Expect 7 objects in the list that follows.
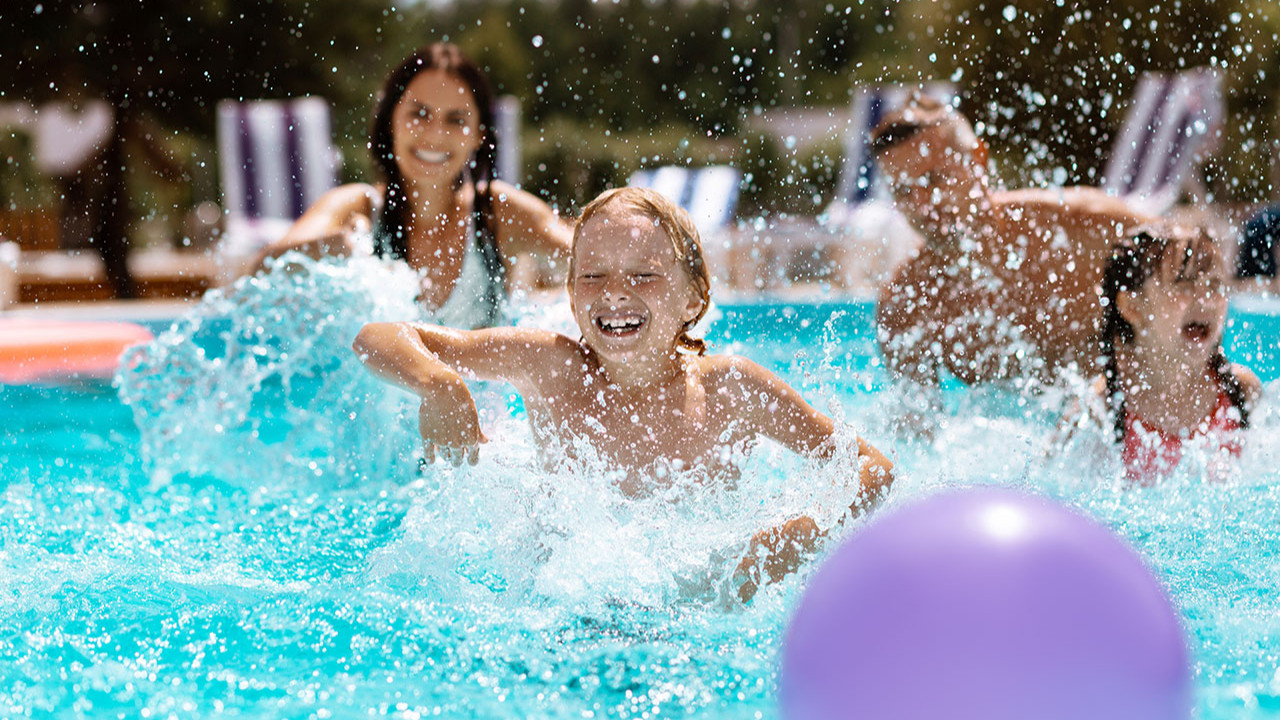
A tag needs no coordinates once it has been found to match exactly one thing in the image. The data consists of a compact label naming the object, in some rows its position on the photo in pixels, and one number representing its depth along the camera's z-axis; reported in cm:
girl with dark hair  389
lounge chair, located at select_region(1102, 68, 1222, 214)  1092
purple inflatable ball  163
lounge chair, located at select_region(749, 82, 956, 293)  1090
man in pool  517
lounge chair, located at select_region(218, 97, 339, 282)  1090
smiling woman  437
